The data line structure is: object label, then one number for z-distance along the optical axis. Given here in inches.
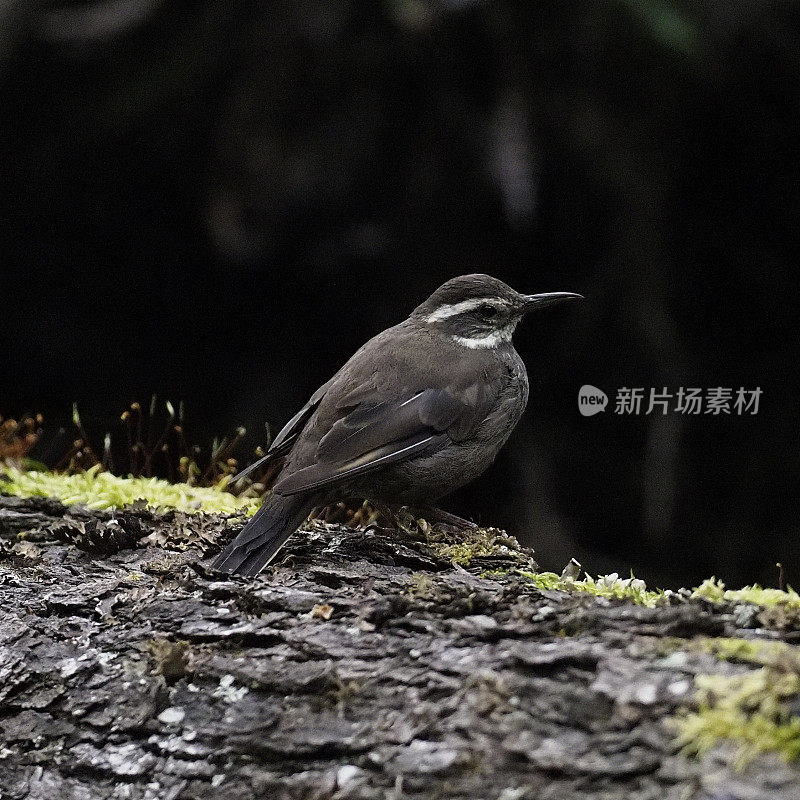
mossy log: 219.0
